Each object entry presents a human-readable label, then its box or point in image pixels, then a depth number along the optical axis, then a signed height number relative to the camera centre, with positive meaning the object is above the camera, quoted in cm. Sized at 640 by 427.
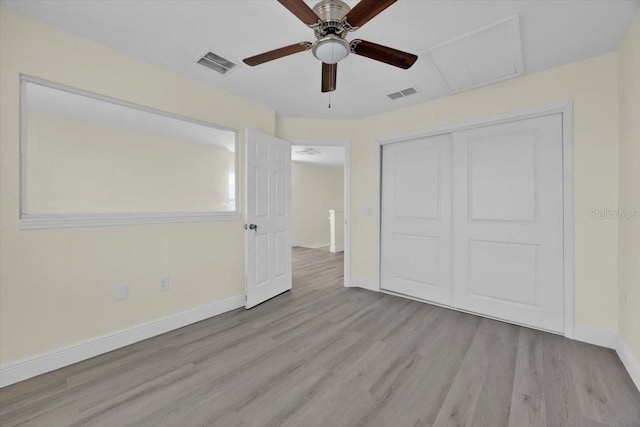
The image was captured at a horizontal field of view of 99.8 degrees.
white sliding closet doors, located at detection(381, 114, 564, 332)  247 -8
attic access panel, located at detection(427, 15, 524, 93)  192 +128
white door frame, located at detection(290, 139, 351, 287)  377 +31
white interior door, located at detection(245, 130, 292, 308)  303 -5
